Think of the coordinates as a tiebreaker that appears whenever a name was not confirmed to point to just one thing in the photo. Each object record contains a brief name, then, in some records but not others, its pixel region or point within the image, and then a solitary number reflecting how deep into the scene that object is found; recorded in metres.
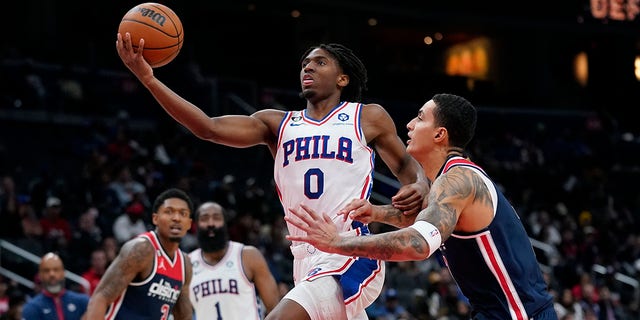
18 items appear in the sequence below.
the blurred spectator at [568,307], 14.95
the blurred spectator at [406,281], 14.43
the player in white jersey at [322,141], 5.65
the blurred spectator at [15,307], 10.53
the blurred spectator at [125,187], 14.23
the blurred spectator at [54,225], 12.89
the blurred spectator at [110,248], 11.94
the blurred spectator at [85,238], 12.56
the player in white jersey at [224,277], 8.49
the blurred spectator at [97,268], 11.66
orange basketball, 5.88
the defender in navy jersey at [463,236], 4.46
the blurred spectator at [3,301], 10.76
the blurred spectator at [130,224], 12.99
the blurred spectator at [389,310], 13.00
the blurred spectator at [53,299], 9.68
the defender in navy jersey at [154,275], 7.48
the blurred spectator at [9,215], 12.81
